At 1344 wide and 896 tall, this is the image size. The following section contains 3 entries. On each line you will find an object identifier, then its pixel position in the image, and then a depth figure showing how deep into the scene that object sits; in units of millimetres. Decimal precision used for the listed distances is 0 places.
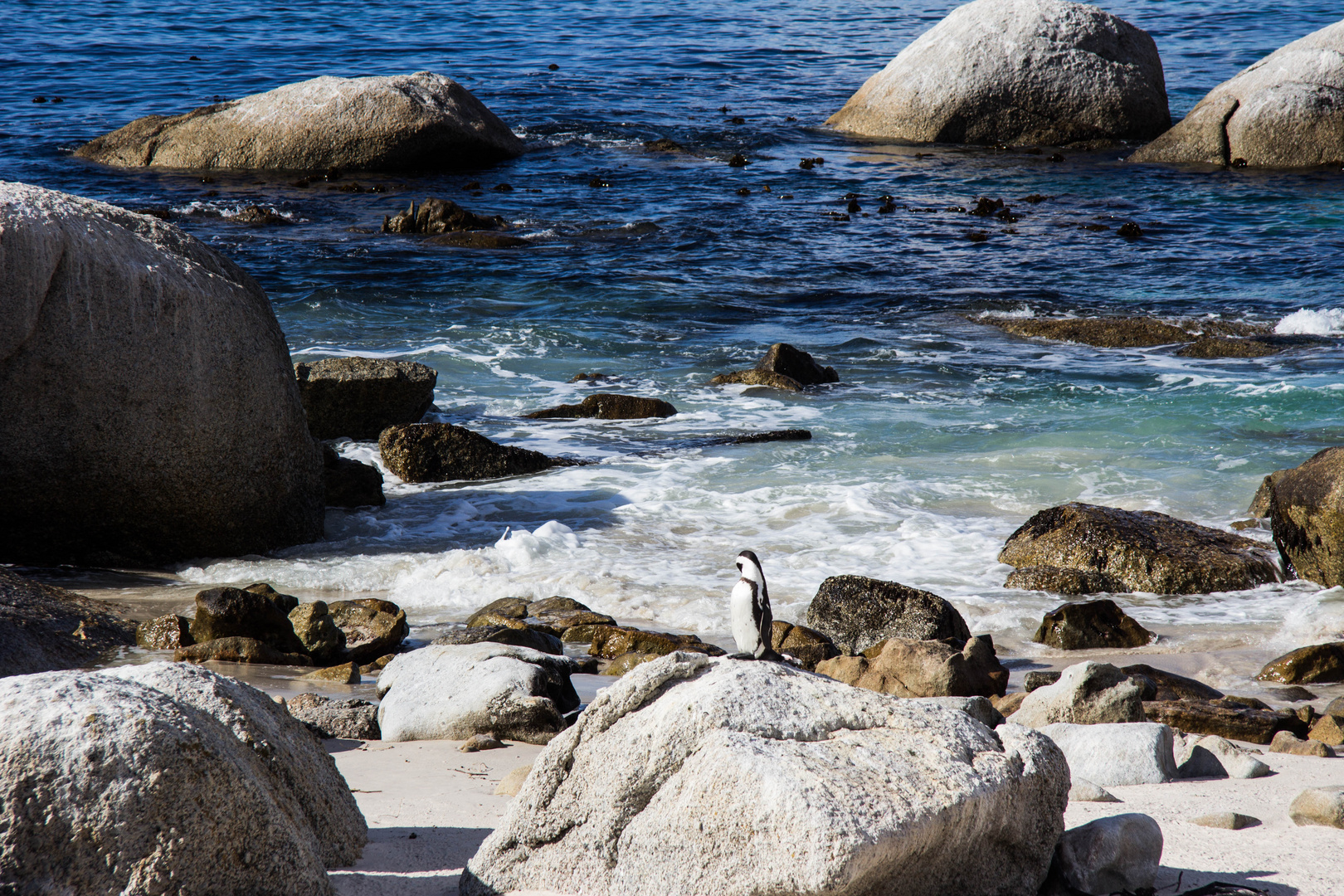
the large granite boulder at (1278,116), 40562
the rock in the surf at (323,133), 41844
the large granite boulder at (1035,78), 44594
